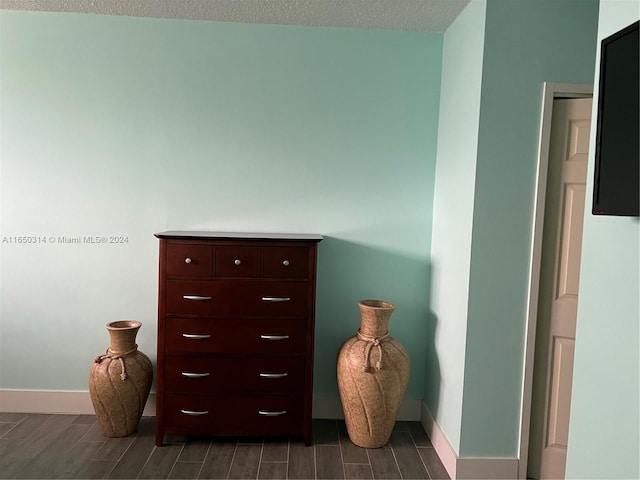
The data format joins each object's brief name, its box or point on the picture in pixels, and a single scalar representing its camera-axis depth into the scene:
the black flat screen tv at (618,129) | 1.33
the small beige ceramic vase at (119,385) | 2.97
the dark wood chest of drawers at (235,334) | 2.90
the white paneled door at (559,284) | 2.59
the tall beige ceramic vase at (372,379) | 2.94
